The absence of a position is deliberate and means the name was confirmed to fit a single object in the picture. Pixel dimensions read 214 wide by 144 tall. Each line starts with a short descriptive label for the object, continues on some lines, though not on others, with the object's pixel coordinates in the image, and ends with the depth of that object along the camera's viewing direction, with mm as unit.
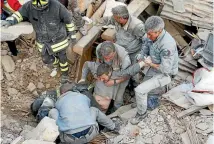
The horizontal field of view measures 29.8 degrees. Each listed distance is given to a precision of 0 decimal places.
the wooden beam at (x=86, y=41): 7679
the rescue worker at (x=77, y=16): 7555
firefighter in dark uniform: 6714
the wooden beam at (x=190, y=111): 6805
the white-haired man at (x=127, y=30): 6812
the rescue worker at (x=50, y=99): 6773
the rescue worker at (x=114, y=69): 6527
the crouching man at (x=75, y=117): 6215
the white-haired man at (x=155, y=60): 6117
